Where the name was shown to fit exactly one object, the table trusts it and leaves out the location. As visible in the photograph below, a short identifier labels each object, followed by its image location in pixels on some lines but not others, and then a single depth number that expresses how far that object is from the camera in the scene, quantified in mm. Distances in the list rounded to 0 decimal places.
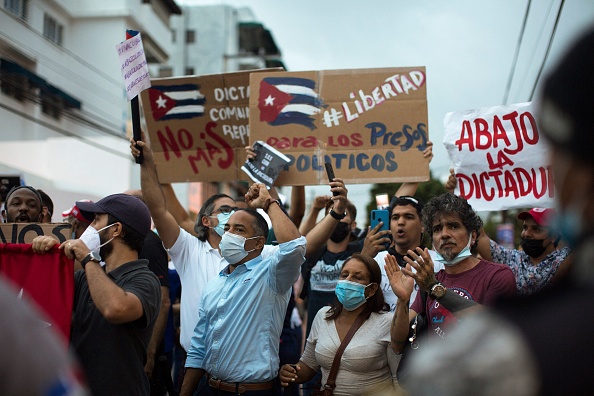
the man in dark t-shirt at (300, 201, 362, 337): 5602
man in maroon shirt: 3508
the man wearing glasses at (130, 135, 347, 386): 4598
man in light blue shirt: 4027
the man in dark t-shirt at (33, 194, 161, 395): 3152
